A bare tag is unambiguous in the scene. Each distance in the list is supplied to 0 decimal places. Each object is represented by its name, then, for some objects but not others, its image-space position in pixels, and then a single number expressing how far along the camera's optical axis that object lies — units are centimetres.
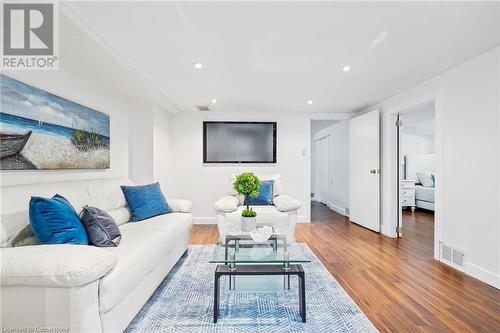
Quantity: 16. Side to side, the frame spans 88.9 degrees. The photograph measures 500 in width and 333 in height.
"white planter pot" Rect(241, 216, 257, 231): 288
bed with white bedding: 703
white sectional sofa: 130
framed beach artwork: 195
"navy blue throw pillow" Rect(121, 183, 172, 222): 287
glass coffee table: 186
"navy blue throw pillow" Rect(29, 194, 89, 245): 165
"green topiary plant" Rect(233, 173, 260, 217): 296
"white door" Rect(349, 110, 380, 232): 427
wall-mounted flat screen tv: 498
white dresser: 655
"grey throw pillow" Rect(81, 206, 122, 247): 190
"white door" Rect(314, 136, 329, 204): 750
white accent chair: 352
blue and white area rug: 179
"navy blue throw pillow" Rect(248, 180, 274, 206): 409
